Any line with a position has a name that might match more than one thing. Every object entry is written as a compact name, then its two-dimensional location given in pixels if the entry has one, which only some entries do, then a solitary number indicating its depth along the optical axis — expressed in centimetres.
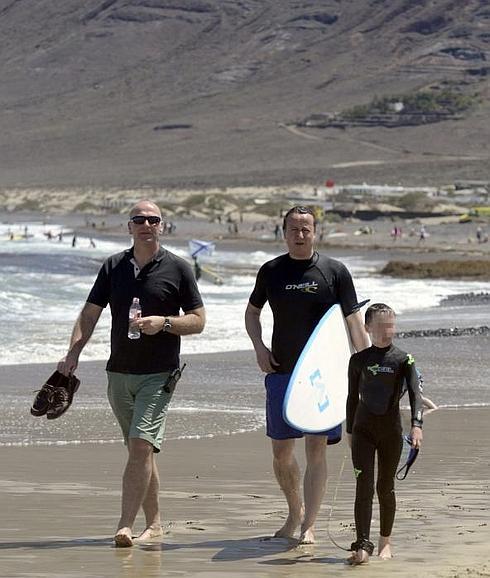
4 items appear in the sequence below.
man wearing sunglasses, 1382
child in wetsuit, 1318
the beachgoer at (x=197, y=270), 7734
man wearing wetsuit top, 1409
